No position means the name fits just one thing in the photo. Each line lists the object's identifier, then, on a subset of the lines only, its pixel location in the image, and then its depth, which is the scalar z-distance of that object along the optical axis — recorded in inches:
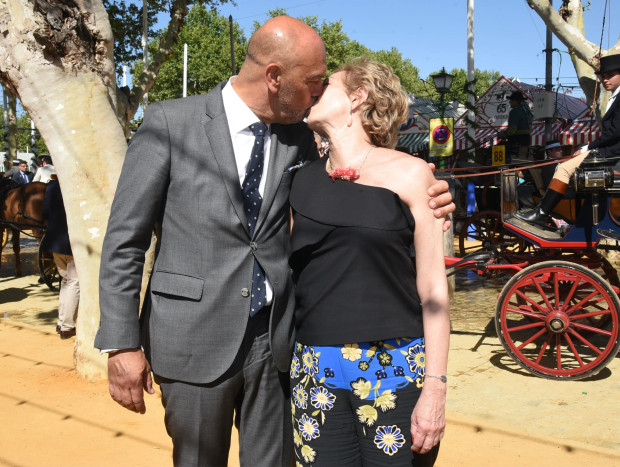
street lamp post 671.8
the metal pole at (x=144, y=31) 922.1
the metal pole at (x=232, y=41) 514.7
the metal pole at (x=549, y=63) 786.8
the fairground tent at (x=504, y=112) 733.3
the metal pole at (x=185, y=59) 1490.7
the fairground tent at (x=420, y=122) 844.0
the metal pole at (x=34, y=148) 1179.6
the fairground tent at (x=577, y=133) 727.7
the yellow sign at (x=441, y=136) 446.0
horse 456.6
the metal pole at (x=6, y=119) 986.1
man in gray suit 85.2
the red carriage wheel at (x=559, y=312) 207.0
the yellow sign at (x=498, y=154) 454.6
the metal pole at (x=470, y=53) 629.3
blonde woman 82.5
